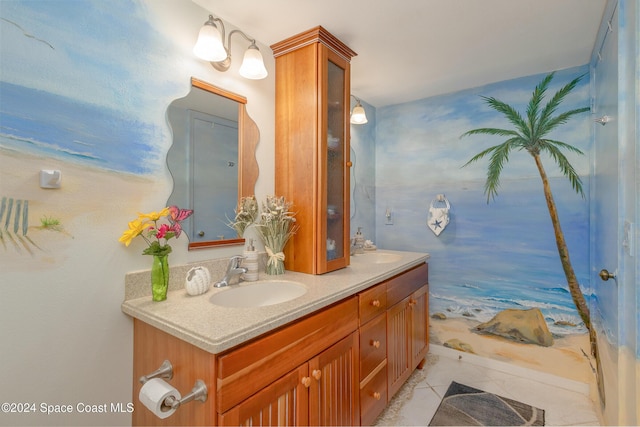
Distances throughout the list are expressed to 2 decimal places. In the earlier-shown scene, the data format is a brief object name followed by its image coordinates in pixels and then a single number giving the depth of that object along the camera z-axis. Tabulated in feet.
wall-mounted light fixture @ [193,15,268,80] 4.42
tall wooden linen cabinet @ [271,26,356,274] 5.56
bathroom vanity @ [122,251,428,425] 2.97
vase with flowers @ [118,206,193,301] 3.76
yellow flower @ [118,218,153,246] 3.72
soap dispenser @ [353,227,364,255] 8.19
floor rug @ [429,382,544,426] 5.83
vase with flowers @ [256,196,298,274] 5.49
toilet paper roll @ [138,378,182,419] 2.75
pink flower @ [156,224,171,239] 3.87
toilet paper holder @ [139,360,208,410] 2.83
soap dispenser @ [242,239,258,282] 5.15
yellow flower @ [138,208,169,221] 3.85
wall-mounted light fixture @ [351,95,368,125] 7.89
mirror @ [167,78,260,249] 4.57
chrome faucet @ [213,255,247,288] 4.71
